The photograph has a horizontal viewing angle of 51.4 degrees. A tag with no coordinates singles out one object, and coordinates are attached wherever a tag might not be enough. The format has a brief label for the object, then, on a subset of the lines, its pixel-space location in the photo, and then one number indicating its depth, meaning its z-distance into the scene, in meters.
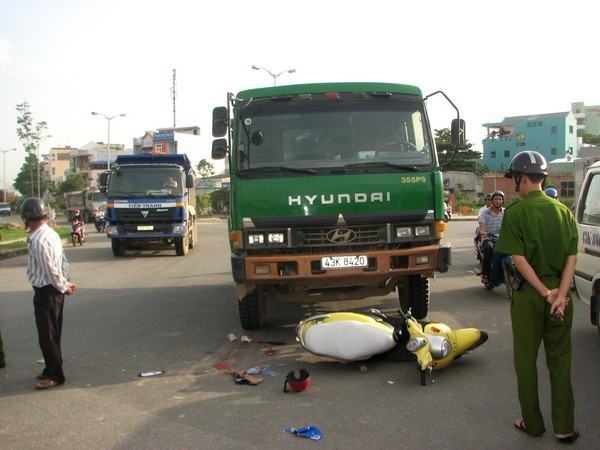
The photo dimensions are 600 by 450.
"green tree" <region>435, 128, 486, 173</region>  58.47
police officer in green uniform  3.84
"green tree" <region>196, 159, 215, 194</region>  75.38
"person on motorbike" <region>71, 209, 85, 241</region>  23.56
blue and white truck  16.91
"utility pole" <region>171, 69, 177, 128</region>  66.56
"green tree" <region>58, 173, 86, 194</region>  89.38
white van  5.89
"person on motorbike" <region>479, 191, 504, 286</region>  9.75
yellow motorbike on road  5.45
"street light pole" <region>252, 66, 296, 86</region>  36.03
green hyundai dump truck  6.52
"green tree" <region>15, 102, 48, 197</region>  54.34
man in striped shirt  5.37
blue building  69.81
